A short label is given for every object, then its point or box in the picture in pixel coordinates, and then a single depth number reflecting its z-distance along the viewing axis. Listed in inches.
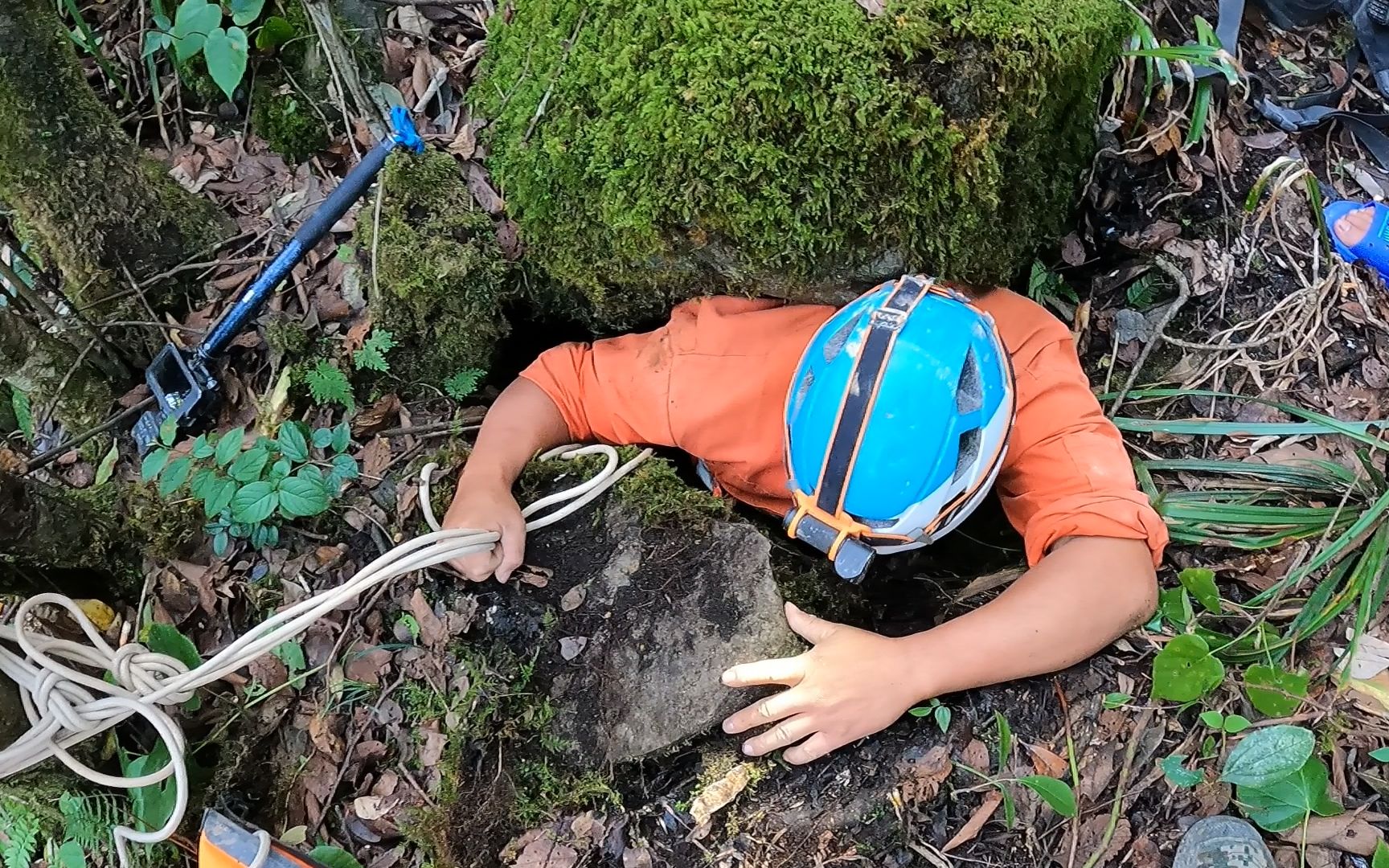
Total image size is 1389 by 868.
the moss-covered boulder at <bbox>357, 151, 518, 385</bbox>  90.5
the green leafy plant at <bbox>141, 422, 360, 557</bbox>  83.5
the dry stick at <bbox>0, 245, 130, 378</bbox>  87.2
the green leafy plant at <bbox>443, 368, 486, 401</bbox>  96.9
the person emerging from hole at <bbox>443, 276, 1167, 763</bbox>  78.1
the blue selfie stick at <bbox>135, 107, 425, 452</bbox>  90.0
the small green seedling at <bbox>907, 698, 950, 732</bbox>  81.7
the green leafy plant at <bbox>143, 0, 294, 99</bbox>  93.4
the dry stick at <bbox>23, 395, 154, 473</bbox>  89.7
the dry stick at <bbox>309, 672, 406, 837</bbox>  80.4
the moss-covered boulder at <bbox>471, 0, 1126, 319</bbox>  79.3
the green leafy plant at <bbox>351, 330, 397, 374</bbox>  90.1
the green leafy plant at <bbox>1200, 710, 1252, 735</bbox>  80.4
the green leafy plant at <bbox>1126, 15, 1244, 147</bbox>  106.0
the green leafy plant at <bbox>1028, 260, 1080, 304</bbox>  109.5
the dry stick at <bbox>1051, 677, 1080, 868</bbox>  79.0
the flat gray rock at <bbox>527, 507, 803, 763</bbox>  81.5
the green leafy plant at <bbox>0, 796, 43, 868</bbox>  76.7
